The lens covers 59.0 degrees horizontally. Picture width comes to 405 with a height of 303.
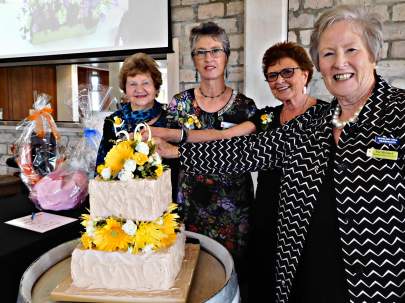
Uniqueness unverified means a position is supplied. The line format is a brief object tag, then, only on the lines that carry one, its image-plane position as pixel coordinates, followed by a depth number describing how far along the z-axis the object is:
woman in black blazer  0.92
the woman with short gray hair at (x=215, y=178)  1.65
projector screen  2.82
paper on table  1.21
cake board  0.78
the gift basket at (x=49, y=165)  1.40
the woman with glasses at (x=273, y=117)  1.49
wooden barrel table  0.78
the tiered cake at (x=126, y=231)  0.81
